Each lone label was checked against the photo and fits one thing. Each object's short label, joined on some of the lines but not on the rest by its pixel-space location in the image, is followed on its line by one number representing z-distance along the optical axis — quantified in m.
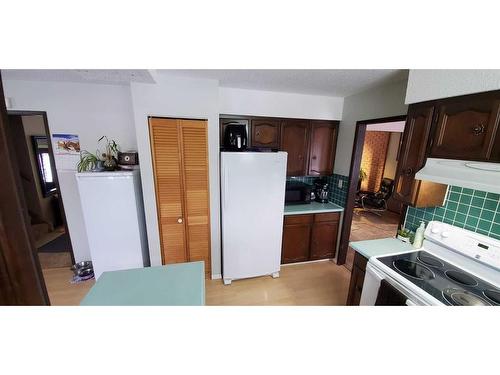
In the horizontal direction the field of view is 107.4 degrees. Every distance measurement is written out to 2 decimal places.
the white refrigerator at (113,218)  1.82
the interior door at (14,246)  0.35
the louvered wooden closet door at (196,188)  1.80
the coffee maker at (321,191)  2.67
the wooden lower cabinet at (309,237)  2.35
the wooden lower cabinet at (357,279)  1.48
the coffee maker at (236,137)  1.99
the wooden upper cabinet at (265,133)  2.28
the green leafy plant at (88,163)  1.94
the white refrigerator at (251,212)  1.87
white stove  1.02
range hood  0.87
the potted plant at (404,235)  1.56
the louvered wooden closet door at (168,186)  1.74
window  2.96
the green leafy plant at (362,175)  4.77
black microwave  2.52
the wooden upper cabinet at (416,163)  1.23
